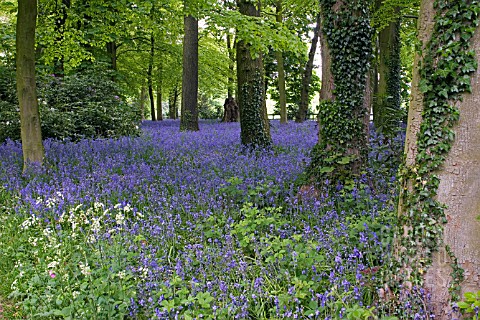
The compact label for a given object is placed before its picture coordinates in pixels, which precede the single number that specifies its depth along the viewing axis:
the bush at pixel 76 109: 12.34
